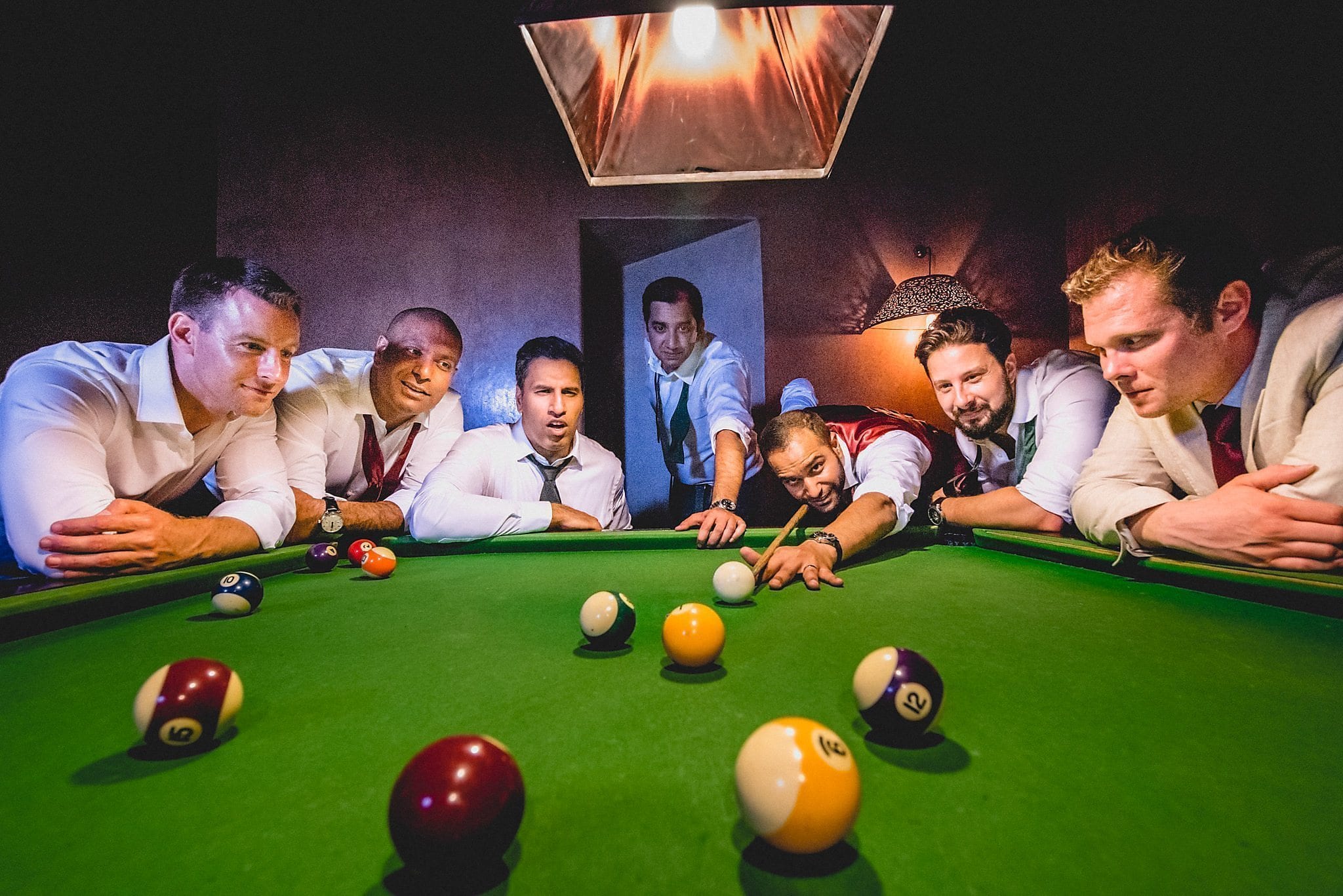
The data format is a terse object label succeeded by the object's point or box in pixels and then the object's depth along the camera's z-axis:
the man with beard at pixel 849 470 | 2.12
